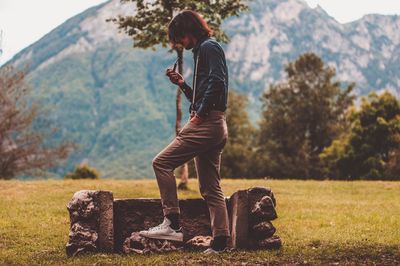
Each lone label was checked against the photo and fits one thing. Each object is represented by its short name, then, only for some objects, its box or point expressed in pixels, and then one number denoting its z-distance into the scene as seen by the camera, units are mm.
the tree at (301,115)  58906
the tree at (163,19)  20620
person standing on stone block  7801
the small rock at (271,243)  9102
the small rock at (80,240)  8625
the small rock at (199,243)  8881
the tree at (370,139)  40875
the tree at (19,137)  43719
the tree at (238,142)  62125
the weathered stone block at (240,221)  9078
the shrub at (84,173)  50984
